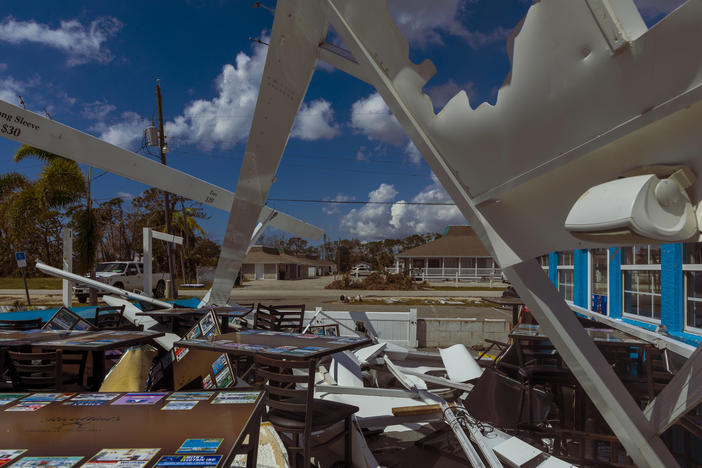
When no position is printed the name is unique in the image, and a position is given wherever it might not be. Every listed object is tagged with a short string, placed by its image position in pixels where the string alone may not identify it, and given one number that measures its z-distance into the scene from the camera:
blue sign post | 10.55
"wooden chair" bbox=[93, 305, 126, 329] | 6.63
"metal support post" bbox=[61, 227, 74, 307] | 9.95
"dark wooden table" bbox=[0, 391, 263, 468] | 1.70
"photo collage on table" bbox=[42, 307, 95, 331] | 5.80
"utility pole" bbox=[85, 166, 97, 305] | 11.38
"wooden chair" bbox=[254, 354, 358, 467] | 2.79
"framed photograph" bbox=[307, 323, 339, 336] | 7.30
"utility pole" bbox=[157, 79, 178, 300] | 15.49
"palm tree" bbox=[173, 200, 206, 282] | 31.00
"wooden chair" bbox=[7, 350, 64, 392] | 3.29
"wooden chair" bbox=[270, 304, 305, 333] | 6.98
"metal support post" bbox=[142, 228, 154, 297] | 10.76
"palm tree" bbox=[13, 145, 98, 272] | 13.91
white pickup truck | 17.01
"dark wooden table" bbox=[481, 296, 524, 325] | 7.29
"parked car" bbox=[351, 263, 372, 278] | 41.54
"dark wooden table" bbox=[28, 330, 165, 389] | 3.67
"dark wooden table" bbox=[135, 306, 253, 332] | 6.05
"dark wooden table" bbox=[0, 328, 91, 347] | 3.88
